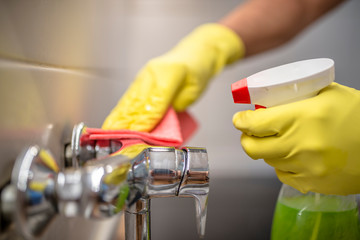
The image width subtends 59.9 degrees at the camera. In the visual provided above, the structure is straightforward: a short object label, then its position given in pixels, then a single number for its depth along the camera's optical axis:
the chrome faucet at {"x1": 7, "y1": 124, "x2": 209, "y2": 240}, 0.22
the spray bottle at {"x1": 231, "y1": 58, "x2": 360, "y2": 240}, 0.31
